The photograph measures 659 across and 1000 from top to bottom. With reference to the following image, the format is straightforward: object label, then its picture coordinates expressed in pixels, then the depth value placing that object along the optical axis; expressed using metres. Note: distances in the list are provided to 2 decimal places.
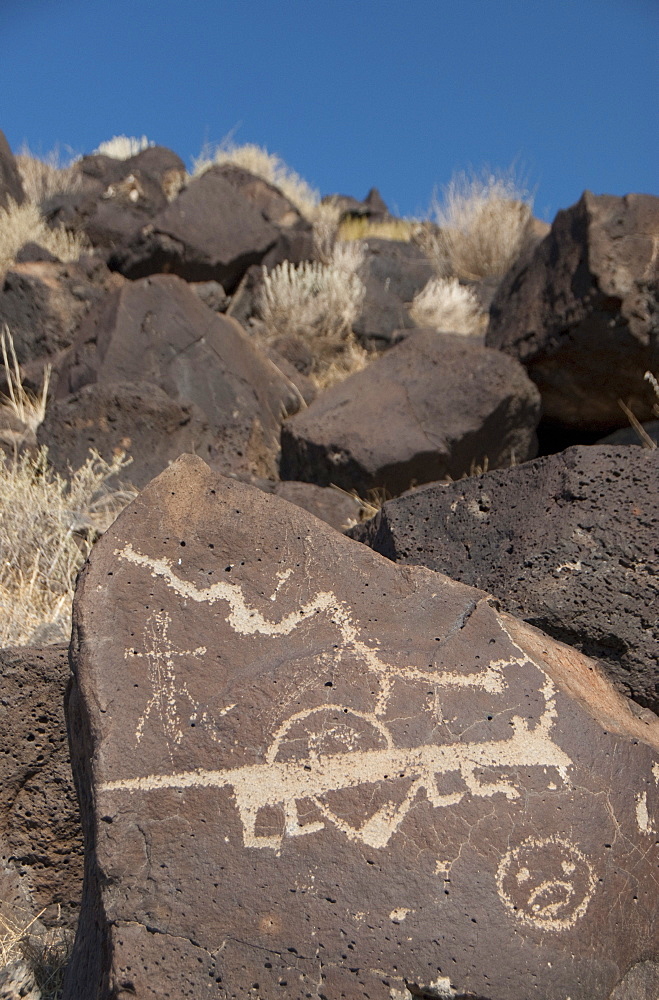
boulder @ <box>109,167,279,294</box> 8.38
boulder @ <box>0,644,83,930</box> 2.45
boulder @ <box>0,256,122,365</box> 7.01
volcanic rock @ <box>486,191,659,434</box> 4.48
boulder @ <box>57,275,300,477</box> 5.38
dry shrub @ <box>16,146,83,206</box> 12.60
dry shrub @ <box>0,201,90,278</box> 9.52
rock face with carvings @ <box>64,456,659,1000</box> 1.55
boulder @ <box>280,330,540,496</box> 4.56
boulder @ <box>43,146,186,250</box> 9.98
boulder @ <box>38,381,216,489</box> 4.74
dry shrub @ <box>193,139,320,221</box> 15.52
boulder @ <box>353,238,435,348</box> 8.35
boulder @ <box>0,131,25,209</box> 10.38
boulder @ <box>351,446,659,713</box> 2.18
